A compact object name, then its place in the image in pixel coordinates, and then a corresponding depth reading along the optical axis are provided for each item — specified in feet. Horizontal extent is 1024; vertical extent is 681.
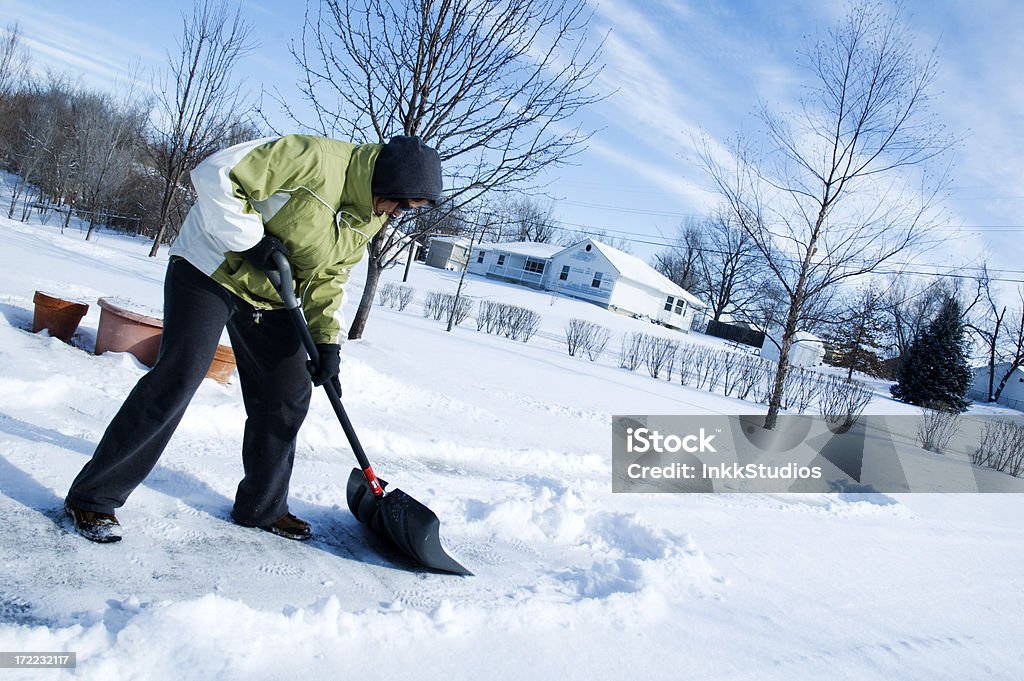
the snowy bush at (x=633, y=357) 54.49
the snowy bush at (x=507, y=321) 60.70
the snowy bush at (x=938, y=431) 35.86
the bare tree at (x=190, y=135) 57.88
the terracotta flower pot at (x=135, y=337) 15.03
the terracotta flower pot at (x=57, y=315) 15.64
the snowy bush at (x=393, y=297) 68.39
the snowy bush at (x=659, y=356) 53.26
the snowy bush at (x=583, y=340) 57.62
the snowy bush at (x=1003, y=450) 32.55
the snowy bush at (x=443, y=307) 62.75
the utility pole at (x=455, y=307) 53.02
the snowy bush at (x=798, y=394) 42.19
